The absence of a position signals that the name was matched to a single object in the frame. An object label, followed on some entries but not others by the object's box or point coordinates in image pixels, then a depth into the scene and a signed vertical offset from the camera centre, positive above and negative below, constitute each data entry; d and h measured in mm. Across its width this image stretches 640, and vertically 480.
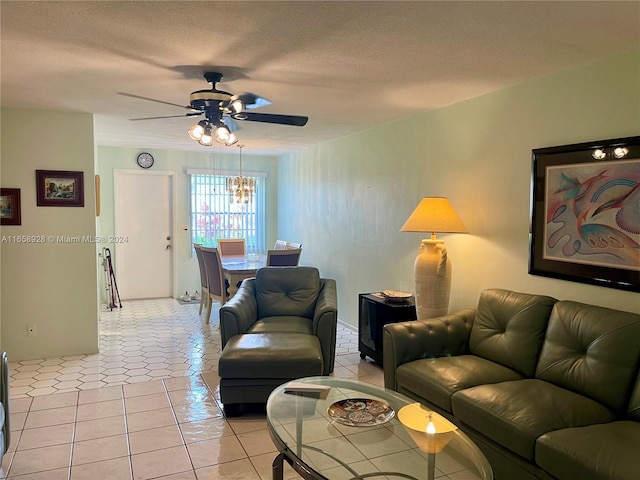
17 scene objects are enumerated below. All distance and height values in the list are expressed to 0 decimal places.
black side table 4086 -907
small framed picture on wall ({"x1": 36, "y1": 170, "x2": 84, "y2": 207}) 4348 +227
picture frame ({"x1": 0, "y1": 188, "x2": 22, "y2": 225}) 4254 +55
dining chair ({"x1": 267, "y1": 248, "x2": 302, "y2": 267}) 5652 -525
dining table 5531 -658
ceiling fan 3047 +693
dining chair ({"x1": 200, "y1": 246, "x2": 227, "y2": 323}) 5598 -763
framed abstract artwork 2666 +24
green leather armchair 3729 -798
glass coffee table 1966 -1025
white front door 7148 -309
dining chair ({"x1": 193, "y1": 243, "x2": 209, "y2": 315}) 5984 -868
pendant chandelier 6609 +391
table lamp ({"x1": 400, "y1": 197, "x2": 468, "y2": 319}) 3631 -348
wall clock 7133 +811
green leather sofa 2008 -931
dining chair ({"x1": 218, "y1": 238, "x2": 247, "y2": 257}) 6902 -489
